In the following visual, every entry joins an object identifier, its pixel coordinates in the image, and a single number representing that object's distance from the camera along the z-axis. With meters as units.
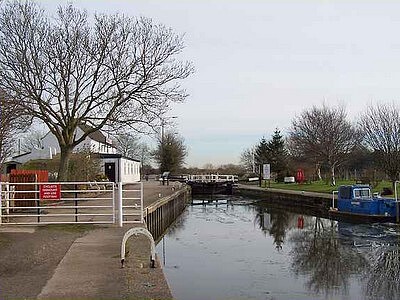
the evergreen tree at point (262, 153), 75.06
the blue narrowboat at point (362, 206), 28.28
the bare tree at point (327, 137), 54.09
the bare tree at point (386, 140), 35.44
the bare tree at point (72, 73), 27.55
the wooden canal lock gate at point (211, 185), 69.00
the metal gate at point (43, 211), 16.75
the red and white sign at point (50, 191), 16.67
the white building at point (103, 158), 54.64
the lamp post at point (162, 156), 83.00
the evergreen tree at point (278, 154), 72.56
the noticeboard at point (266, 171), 64.06
